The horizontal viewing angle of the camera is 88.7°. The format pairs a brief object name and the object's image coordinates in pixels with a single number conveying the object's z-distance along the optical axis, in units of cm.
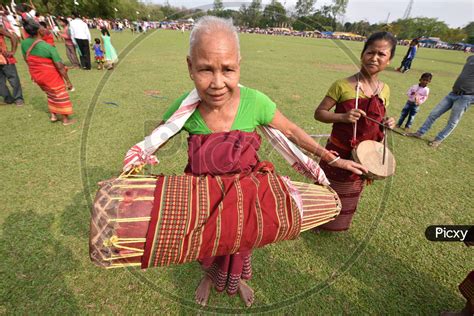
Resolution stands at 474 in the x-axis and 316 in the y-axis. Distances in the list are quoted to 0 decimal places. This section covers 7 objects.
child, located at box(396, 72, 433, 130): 590
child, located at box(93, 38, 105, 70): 1027
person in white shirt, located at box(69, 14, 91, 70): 924
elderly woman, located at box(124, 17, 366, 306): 140
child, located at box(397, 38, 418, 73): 1299
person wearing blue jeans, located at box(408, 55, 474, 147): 508
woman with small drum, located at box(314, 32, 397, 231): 228
